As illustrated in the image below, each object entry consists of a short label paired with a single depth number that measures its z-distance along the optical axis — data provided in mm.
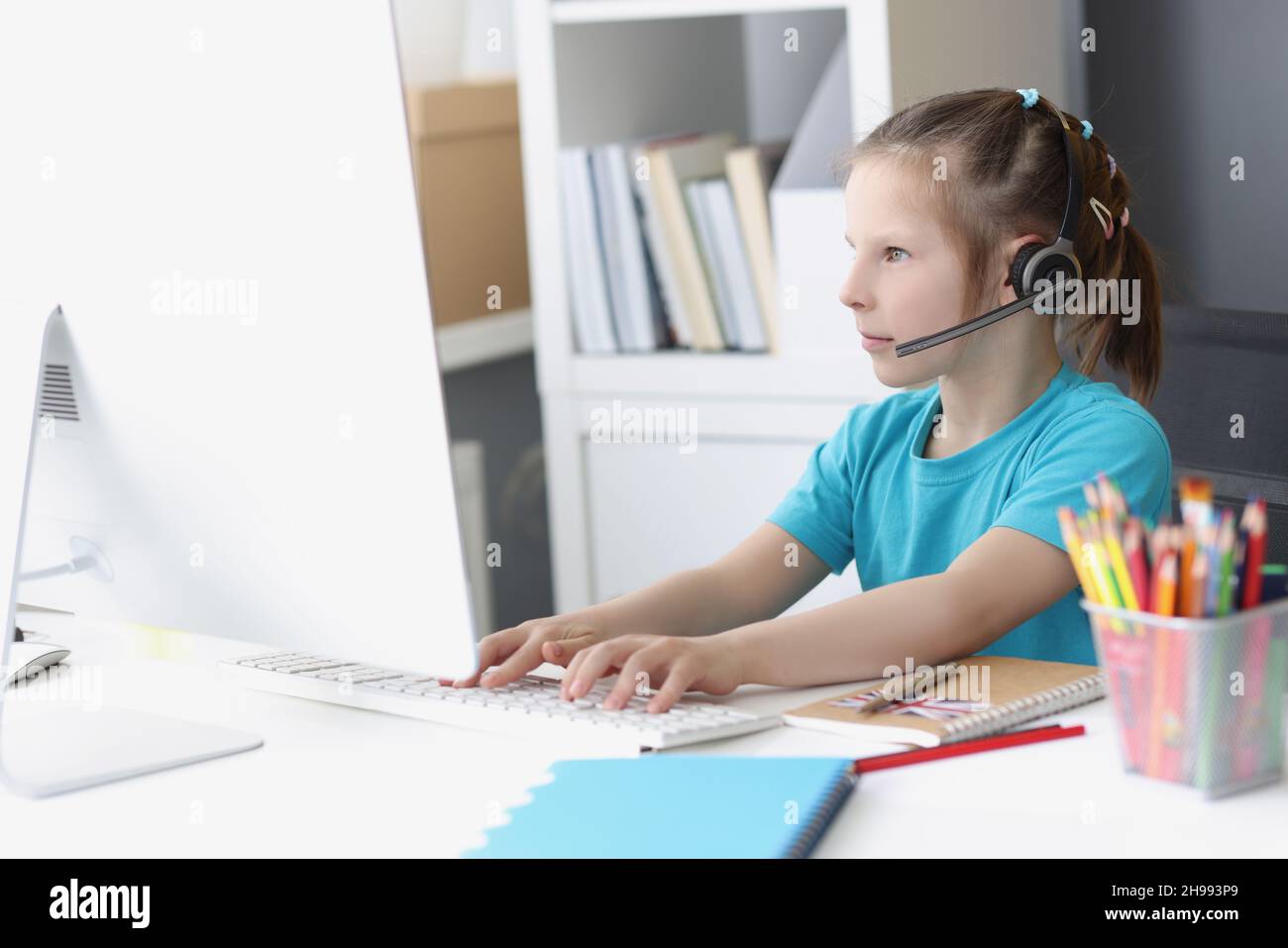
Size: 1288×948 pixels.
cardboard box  2527
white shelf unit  1865
